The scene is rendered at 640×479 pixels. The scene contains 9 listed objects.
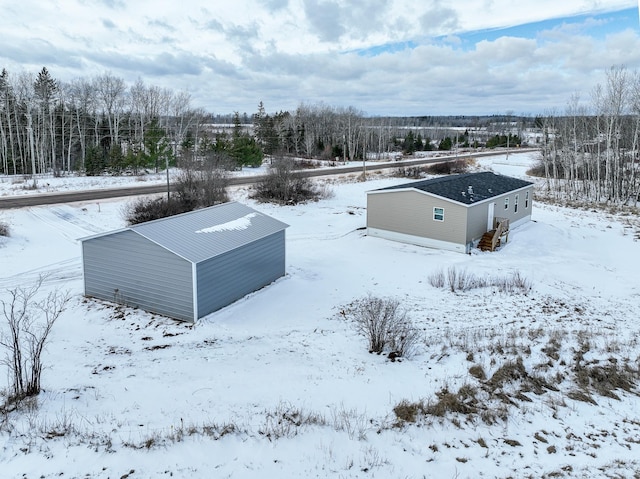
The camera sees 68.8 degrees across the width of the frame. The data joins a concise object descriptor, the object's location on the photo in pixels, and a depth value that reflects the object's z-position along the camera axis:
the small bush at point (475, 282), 16.20
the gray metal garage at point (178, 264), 12.84
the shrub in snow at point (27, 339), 8.21
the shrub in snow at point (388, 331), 10.87
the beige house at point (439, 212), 21.70
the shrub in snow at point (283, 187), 32.28
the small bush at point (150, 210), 23.95
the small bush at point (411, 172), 46.95
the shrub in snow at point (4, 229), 20.02
